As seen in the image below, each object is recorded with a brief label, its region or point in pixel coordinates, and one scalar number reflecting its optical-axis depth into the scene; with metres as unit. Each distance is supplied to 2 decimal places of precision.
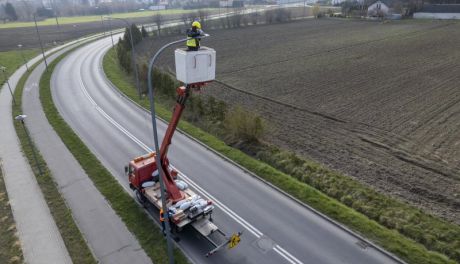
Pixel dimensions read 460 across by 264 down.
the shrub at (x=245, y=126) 23.19
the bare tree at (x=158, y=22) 75.86
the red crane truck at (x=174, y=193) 13.80
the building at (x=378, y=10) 94.56
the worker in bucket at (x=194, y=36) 10.85
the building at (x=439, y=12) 85.55
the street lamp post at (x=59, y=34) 78.71
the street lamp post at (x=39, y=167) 20.58
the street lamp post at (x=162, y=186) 10.04
